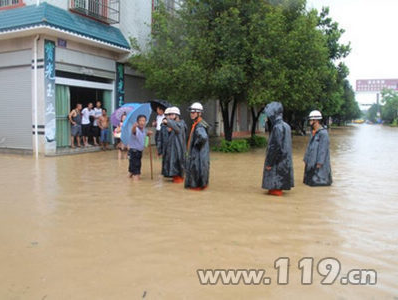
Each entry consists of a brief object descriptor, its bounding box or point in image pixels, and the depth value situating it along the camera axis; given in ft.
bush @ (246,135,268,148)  64.28
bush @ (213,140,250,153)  51.96
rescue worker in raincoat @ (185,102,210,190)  24.68
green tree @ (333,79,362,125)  160.84
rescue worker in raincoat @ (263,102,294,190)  23.18
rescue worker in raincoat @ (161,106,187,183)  27.71
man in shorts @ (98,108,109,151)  48.37
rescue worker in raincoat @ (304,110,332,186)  26.68
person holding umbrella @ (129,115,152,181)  27.76
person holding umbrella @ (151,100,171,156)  32.40
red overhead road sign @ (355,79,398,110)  257.55
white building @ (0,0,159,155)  40.88
